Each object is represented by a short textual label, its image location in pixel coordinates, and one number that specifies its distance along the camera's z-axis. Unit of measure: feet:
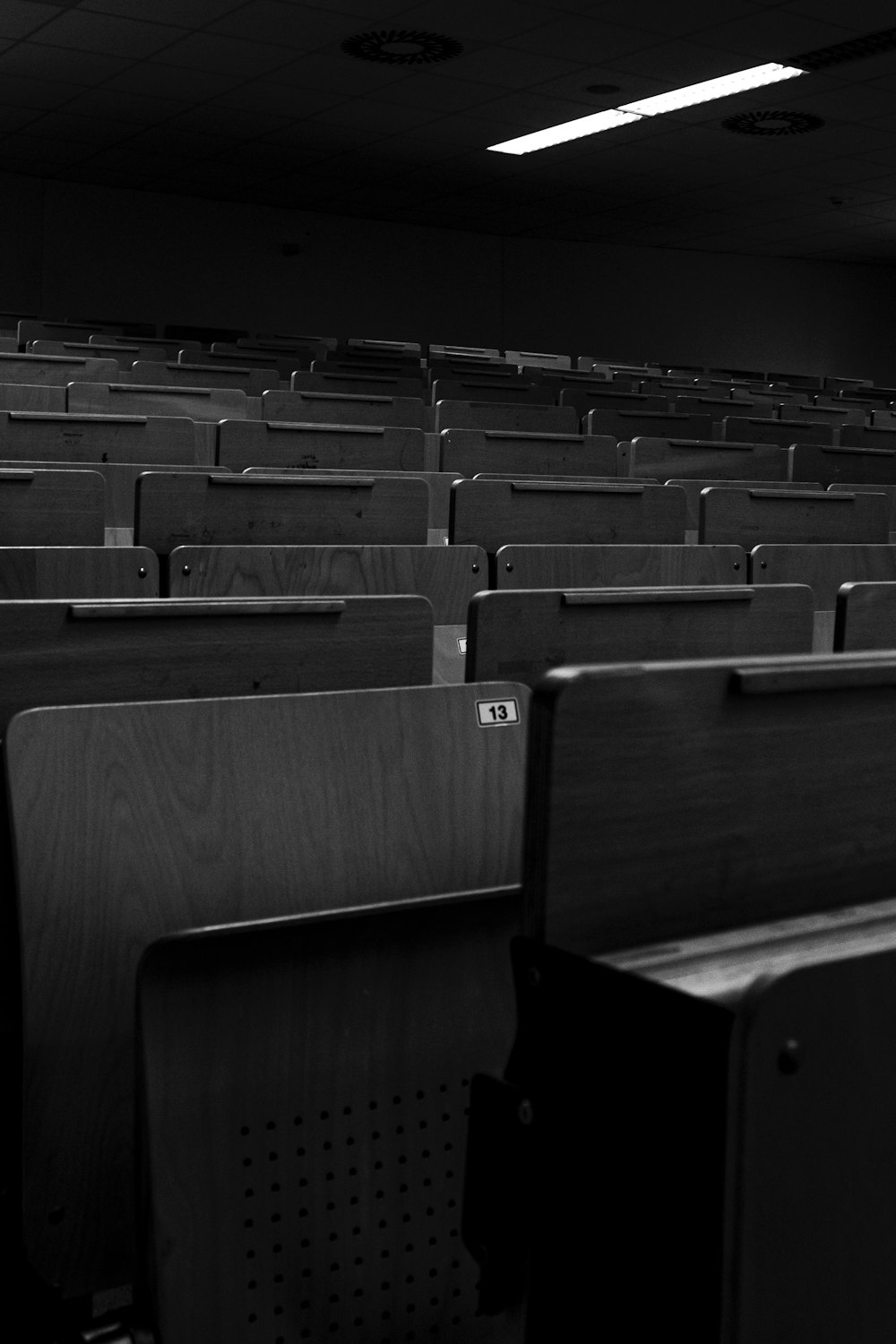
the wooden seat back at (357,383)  13.73
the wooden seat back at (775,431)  13.29
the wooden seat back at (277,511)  6.46
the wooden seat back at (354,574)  5.49
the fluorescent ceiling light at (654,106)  21.90
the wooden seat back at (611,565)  6.20
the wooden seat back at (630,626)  4.82
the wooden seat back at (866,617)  5.39
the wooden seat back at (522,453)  10.21
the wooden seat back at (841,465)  11.61
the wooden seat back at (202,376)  12.83
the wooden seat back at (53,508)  6.17
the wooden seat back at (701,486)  9.75
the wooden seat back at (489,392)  14.58
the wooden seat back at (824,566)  6.96
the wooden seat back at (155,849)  3.04
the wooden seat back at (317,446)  9.09
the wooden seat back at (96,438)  8.25
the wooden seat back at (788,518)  8.27
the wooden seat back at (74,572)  5.17
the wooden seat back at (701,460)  11.09
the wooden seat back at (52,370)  12.11
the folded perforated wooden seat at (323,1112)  2.73
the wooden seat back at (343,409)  11.44
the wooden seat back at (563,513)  7.51
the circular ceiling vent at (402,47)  20.27
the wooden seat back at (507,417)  12.20
